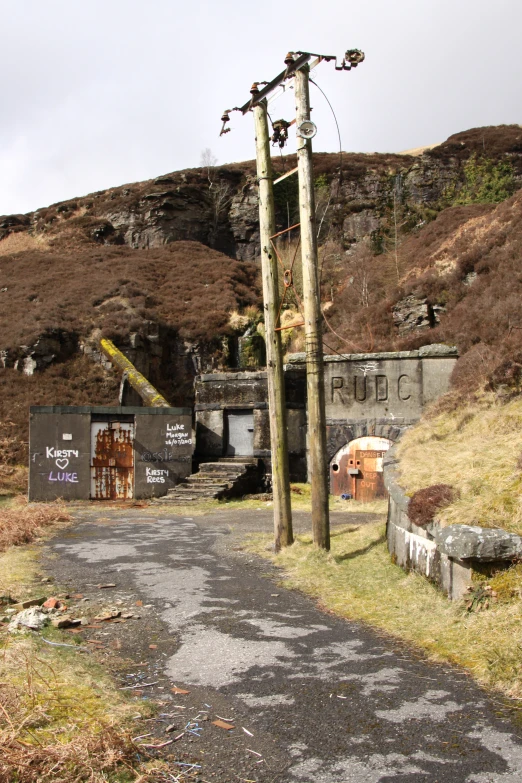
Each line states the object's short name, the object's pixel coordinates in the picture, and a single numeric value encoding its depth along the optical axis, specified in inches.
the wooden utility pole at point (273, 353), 387.5
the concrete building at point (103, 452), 756.6
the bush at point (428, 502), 269.1
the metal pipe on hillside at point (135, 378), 975.6
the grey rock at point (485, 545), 220.8
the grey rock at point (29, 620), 221.6
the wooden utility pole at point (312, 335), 366.6
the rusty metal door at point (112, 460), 765.3
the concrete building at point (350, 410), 766.5
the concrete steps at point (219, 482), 733.3
